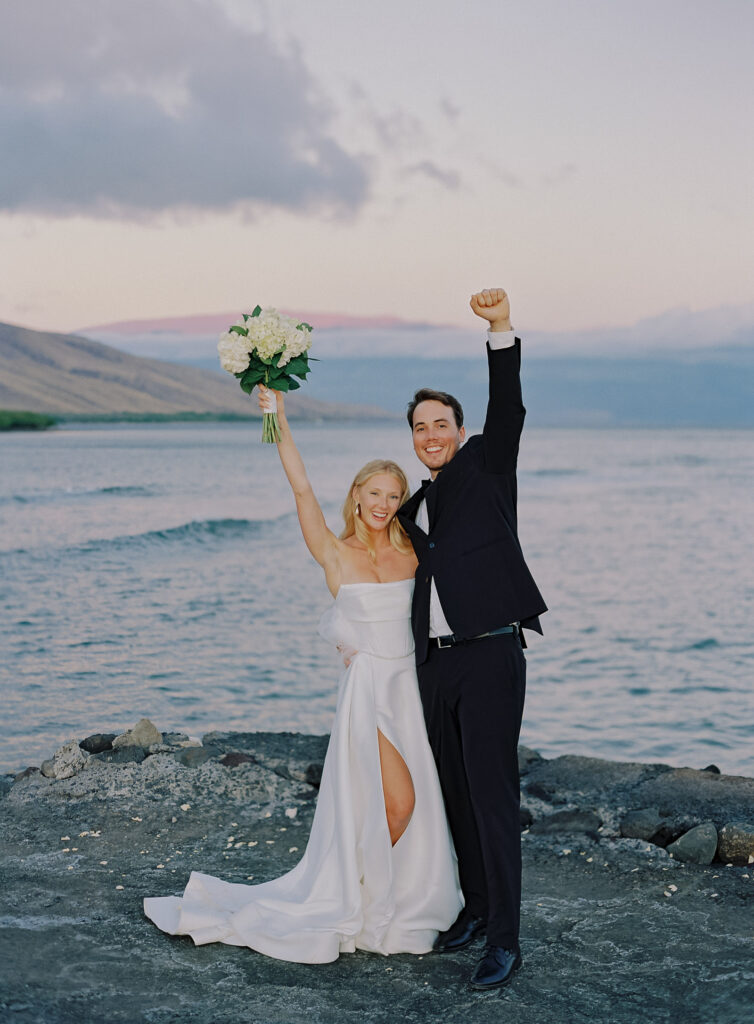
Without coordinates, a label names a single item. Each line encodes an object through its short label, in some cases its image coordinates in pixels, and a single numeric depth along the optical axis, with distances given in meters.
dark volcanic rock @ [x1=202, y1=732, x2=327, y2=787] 7.15
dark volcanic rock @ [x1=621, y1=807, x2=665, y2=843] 6.00
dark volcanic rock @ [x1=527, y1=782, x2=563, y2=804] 6.86
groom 4.13
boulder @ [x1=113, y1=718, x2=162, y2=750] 7.49
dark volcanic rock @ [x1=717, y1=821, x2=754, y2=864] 5.55
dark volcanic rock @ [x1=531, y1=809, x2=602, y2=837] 6.20
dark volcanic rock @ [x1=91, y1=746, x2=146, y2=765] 7.13
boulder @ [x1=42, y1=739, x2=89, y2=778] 6.90
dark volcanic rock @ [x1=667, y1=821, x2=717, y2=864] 5.61
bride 4.38
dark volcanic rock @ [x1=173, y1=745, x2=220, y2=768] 7.17
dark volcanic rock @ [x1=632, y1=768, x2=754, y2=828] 6.45
